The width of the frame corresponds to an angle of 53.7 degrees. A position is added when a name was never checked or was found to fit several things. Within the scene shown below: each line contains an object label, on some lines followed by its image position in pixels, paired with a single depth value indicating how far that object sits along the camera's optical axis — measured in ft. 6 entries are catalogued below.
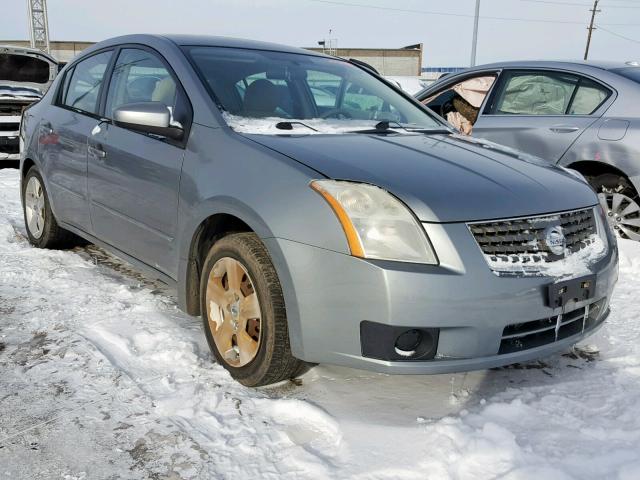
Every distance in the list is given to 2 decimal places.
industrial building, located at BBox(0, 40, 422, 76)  150.51
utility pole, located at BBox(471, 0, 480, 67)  80.02
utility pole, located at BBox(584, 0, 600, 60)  175.86
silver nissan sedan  7.77
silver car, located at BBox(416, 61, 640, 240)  16.07
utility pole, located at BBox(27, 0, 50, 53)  109.60
